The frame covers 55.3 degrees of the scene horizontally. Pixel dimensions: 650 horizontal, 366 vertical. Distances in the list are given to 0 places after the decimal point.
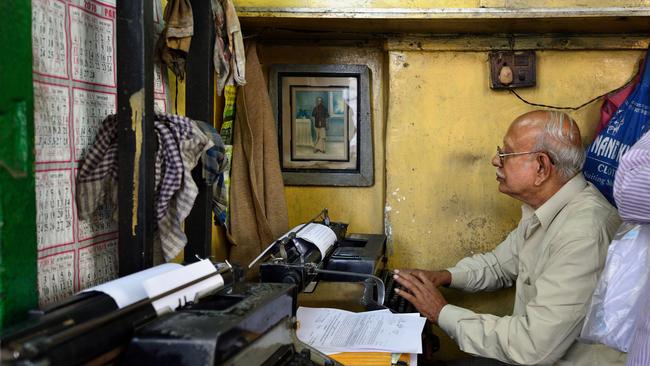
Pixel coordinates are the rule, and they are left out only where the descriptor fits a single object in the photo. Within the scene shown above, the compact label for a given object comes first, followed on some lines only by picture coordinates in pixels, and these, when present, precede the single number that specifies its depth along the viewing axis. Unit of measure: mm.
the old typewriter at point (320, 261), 2172
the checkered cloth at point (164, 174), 1545
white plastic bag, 1610
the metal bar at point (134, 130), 1495
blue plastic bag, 2775
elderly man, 2178
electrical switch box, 3092
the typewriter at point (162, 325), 1015
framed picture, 3334
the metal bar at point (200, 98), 1934
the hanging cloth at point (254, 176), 2855
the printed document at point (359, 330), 1936
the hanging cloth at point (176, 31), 1821
